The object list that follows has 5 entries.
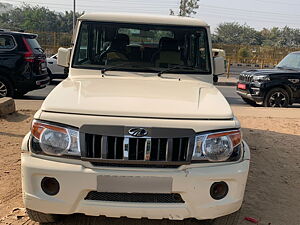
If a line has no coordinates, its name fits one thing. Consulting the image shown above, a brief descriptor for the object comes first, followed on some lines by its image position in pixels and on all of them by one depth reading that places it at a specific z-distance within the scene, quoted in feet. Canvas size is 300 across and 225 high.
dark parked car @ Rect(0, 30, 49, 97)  25.45
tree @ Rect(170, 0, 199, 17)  97.25
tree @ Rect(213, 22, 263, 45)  182.85
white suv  6.73
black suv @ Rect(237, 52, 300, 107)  27.38
